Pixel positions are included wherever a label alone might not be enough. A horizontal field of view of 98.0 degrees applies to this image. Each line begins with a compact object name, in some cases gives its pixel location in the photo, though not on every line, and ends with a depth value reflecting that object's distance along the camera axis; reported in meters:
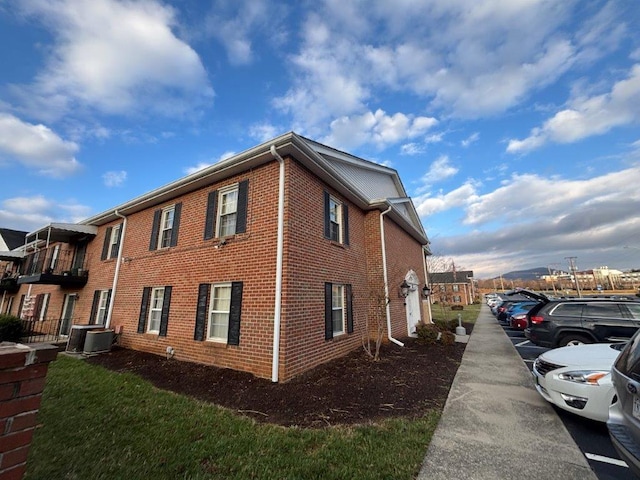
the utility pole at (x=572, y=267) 48.49
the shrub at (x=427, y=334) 10.89
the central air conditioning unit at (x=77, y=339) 9.73
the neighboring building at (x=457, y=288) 49.34
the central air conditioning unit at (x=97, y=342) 9.40
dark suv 7.76
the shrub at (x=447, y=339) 10.71
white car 3.97
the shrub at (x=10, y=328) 12.60
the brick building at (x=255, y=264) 6.84
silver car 2.49
